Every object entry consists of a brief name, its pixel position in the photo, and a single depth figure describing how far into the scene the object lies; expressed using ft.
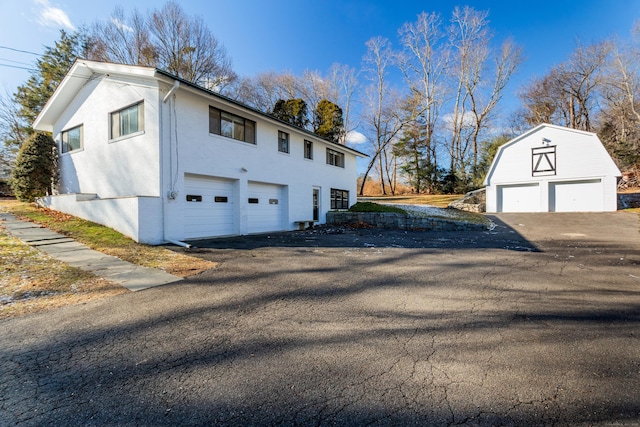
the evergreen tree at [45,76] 69.56
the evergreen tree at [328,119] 96.58
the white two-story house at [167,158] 29.68
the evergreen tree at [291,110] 93.35
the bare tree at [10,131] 73.46
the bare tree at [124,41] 75.15
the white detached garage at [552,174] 61.11
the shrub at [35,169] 41.96
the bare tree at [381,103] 106.22
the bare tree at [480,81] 99.40
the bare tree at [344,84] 108.68
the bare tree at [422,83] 103.50
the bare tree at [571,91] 93.30
